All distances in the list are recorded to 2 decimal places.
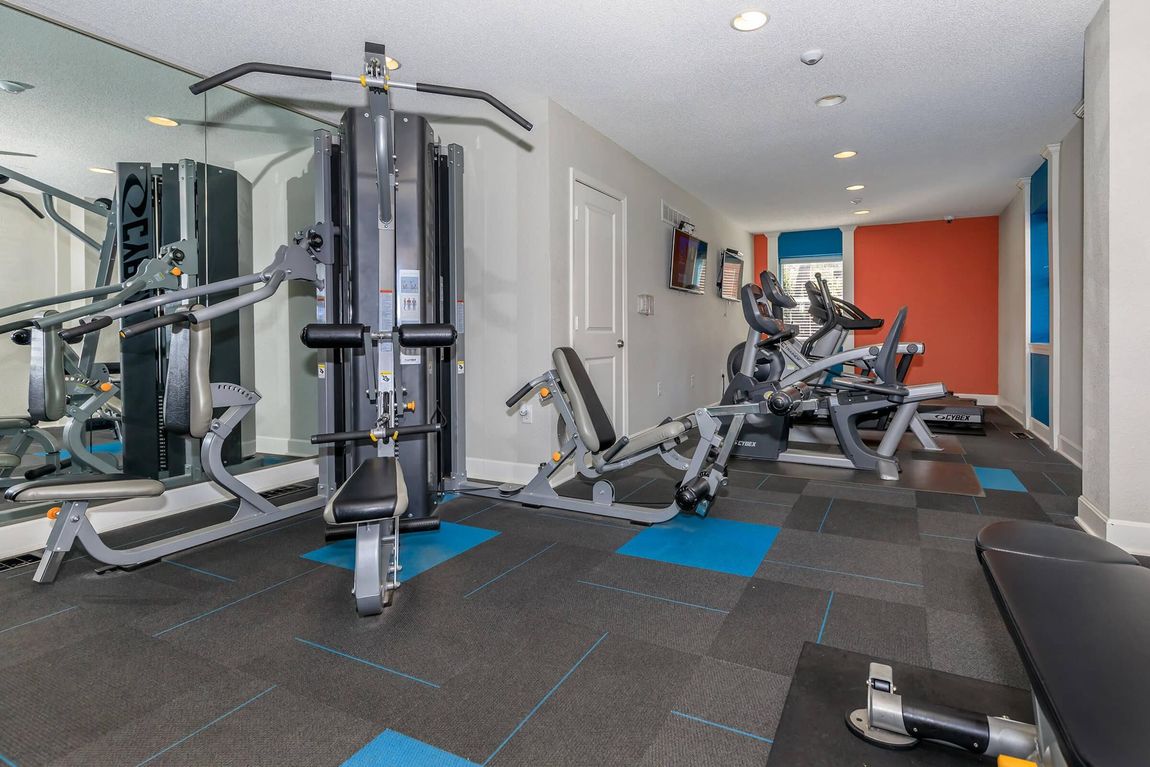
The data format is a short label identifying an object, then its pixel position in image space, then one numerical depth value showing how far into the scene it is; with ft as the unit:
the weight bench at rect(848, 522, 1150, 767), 2.45
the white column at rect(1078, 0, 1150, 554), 8.21
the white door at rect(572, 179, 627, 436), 13.87
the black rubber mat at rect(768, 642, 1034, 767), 4.46
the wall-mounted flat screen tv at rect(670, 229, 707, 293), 19.54
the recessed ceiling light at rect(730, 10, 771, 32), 9.16
